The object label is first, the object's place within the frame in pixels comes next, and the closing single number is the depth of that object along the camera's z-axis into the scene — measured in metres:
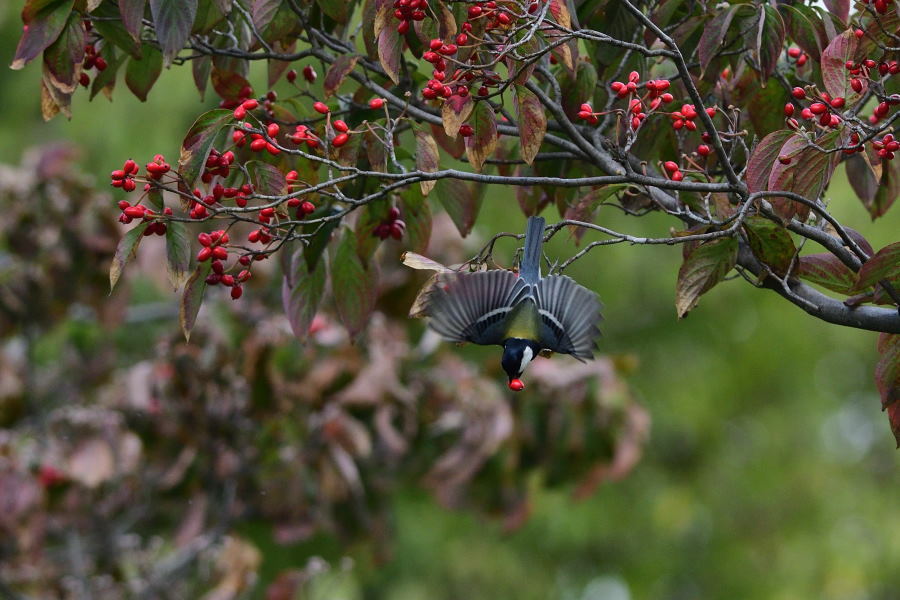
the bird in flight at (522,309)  10.75
